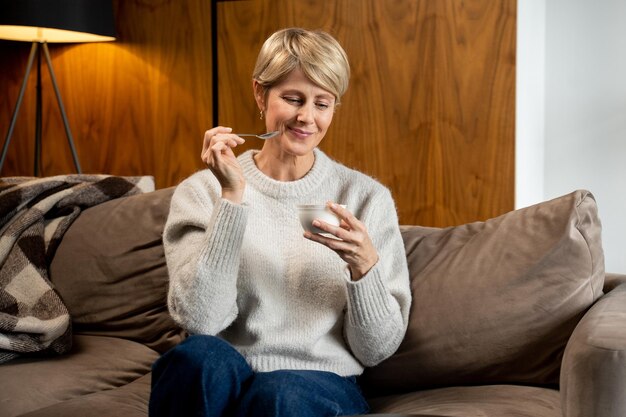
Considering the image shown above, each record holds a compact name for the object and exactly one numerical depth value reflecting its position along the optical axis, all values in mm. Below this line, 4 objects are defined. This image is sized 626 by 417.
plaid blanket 2619
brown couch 2329
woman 2247
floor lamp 3484
